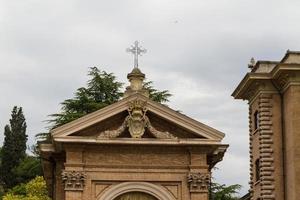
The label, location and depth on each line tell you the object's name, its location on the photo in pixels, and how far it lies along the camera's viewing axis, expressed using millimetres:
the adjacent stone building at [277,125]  47969
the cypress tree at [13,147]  99125
